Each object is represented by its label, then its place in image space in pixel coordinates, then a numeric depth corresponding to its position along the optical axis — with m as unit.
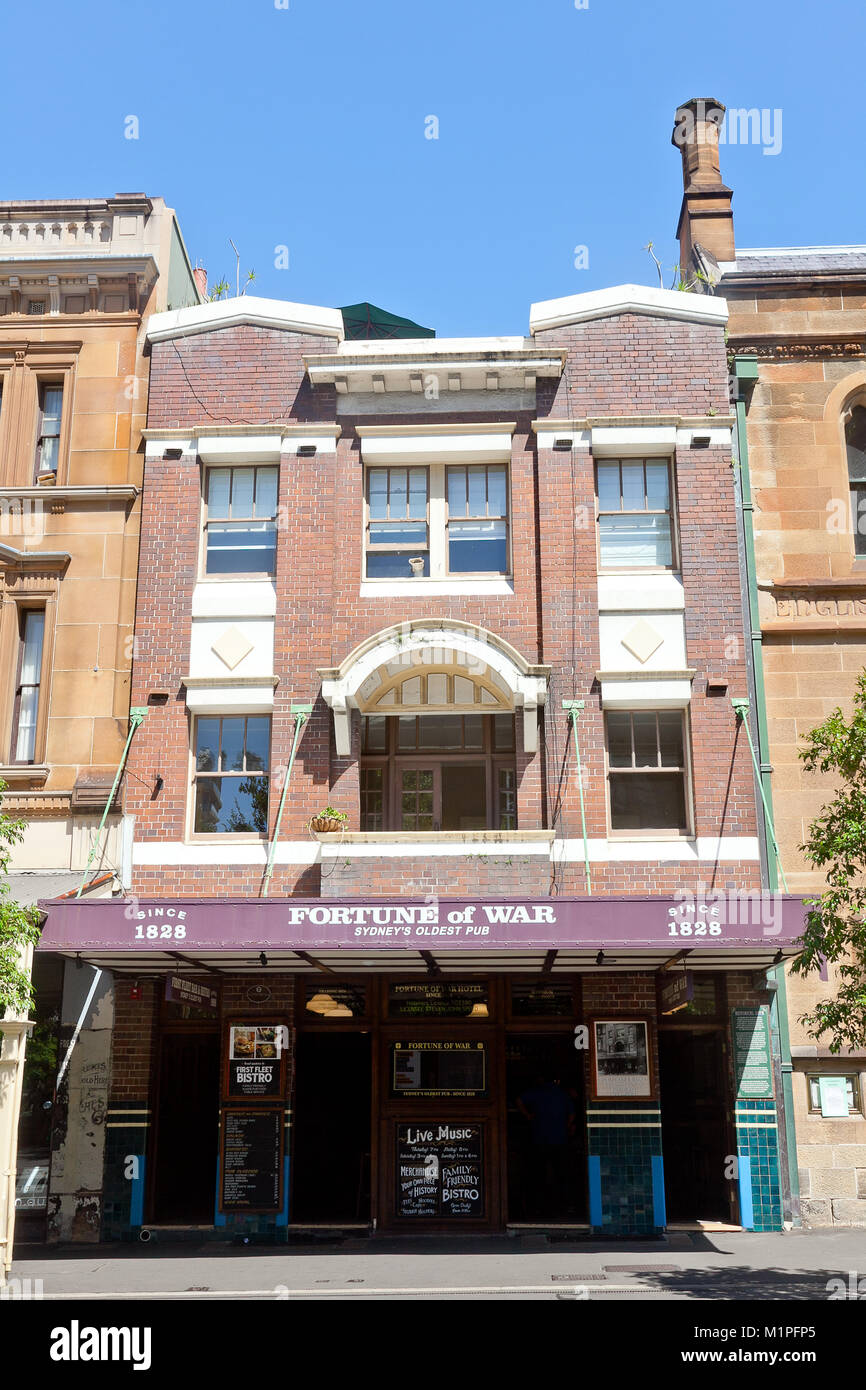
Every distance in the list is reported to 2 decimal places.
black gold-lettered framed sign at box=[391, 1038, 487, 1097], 16.27
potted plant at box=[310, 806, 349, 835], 15.95
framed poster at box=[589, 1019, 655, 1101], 15.84
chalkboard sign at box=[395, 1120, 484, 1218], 15.90
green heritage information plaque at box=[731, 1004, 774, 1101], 15.82
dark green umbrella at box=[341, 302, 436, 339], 21.64
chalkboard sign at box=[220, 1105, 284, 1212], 15.78
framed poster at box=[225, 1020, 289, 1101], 16.12
